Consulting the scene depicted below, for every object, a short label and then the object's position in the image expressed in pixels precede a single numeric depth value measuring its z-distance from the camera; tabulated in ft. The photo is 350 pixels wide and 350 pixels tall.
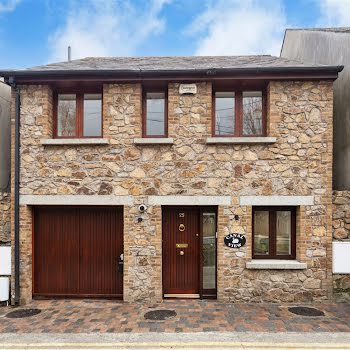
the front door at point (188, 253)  24.70
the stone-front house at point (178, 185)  23.79
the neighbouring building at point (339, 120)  23.68
